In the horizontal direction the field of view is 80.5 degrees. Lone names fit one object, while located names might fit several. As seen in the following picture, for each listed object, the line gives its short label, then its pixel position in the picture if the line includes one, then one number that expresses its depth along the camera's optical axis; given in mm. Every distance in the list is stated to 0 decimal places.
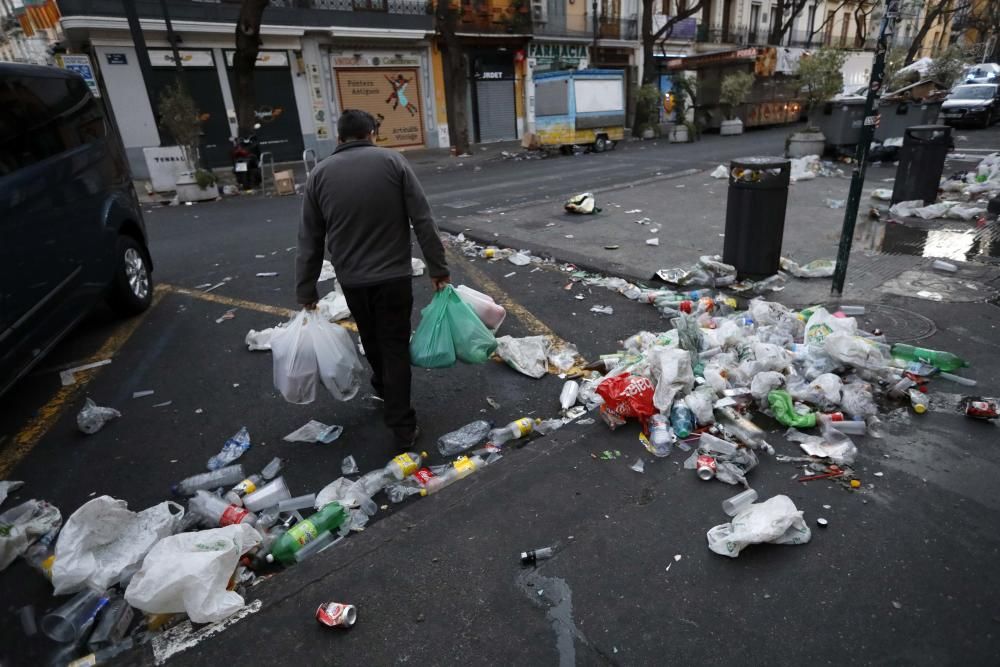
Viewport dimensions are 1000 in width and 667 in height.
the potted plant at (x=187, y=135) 12891
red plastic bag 3283
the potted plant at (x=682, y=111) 22750
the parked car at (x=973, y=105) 21500
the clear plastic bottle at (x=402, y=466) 3004
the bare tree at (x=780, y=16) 32094
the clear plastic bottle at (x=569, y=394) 3612
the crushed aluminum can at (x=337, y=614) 2111
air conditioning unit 26762
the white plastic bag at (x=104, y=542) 2361
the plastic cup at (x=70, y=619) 2162
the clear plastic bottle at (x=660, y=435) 3078
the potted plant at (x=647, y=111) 24031
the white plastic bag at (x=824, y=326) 3846
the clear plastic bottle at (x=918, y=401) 3277
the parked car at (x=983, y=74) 25031
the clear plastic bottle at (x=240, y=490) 2869
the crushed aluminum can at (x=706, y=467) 2842
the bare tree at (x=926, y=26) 22197
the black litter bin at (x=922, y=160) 8070
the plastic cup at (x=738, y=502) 2600
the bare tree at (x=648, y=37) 23484
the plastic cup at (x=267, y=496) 2859
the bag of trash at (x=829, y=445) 2916
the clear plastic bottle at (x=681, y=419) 3197
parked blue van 3561
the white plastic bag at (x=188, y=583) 2127
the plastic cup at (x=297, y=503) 2830
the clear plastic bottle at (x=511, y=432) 3332
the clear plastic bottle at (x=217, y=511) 2701
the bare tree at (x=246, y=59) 13297
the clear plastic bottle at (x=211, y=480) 2996
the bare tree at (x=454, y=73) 18516
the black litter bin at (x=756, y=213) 5180
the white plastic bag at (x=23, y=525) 2553
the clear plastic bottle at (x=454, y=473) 2939
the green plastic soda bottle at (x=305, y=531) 2510
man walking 2863
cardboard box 13289
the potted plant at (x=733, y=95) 24312
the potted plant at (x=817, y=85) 13492
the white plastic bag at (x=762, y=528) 2363
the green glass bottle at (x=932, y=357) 3686
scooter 13961
